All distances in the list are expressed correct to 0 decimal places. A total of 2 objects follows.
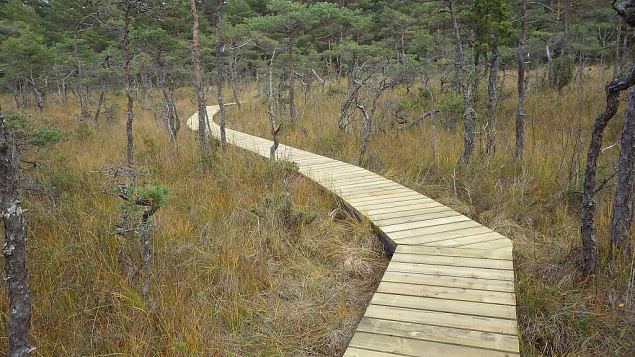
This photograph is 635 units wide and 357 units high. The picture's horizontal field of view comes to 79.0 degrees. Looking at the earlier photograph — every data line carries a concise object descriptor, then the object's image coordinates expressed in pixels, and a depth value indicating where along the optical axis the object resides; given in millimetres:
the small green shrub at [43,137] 6336
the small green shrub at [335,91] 15559
